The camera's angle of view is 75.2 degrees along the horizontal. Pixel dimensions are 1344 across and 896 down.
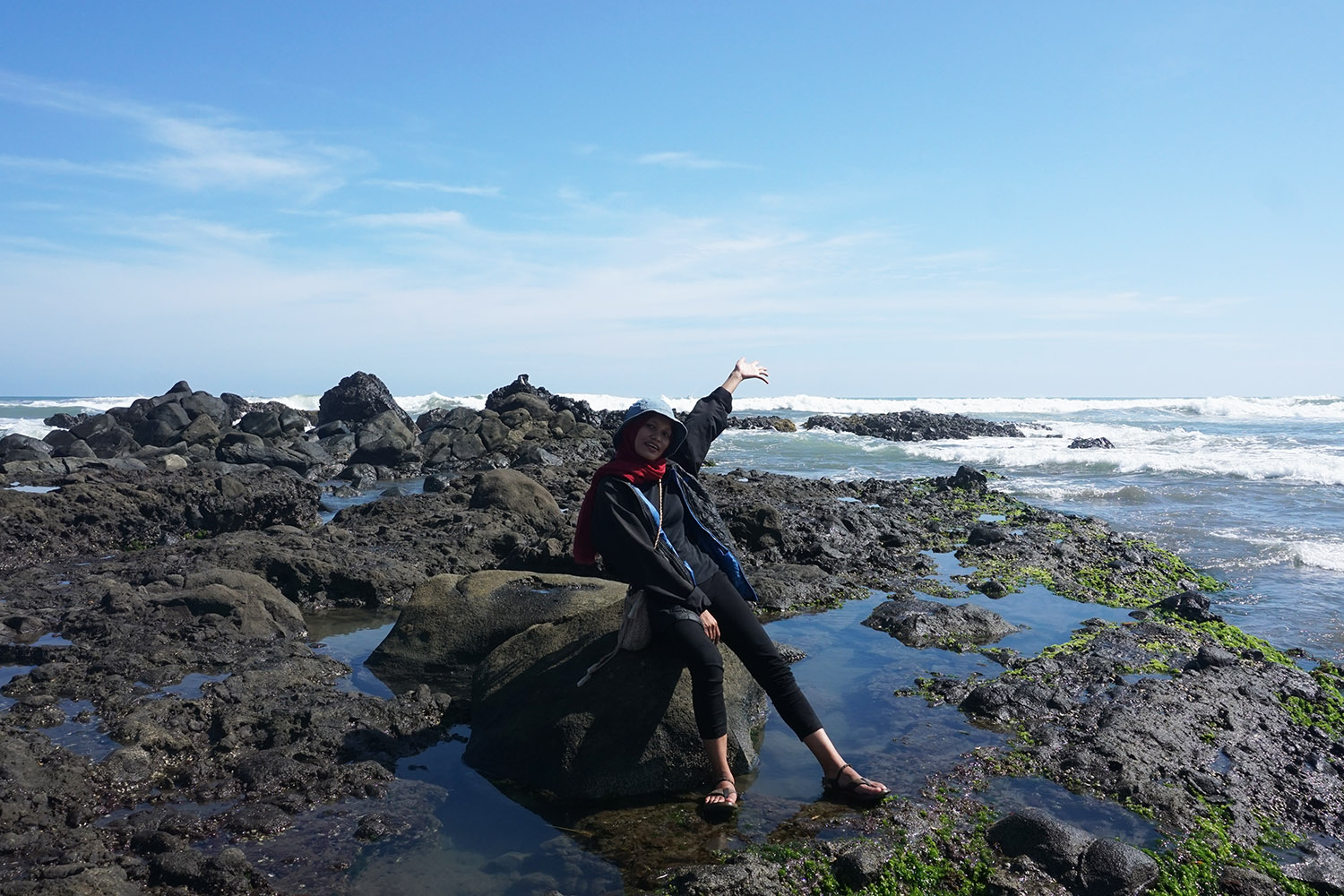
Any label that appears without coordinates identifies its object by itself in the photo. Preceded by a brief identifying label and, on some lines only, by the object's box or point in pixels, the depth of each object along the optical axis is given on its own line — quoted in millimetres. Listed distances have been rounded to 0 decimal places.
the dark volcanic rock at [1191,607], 8555
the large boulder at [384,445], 24656
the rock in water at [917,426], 40062
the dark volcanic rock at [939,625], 7875
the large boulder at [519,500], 12383
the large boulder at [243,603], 7590
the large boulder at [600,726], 4824
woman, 4625
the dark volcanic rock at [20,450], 20859
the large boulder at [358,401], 32750
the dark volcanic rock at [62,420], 34400
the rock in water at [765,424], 46334
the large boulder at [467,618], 7008
